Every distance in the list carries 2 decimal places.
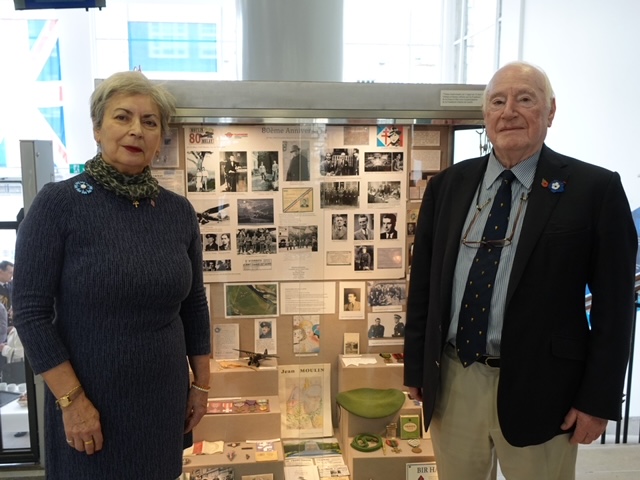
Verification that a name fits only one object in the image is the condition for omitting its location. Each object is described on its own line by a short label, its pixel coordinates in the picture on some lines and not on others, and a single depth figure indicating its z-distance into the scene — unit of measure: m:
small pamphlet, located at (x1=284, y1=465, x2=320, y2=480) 2.31
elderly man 1.50
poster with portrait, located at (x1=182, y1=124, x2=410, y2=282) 2.28
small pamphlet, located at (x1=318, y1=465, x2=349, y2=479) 2.33
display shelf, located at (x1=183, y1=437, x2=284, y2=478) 2.24
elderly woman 1.30
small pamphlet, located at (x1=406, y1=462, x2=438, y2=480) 2.31
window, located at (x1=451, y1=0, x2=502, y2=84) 8.45
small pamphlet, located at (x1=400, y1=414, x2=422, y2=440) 2.39
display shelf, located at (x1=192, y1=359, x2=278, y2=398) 2.39
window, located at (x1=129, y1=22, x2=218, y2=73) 9.60
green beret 2.35
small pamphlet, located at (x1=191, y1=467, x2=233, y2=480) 2.23
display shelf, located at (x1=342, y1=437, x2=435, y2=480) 2.29
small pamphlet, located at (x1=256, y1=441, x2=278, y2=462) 2.27
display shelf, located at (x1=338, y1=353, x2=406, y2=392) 2.44
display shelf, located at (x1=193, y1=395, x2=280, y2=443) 2.35
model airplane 2.47
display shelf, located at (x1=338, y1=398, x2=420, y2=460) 2.38
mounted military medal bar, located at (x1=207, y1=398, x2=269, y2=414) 2.37
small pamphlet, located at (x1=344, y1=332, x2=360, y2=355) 2.54
